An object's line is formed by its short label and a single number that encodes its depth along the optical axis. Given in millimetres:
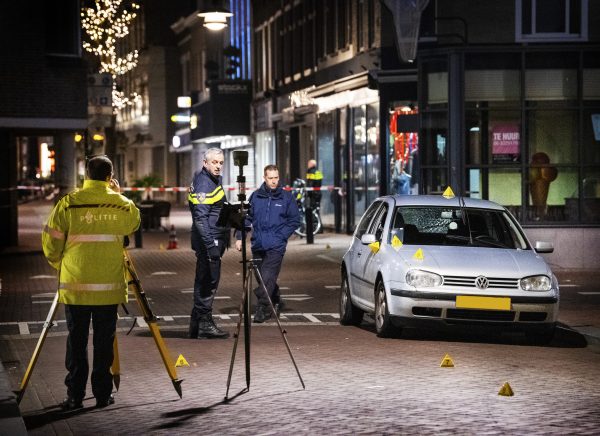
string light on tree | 49656
